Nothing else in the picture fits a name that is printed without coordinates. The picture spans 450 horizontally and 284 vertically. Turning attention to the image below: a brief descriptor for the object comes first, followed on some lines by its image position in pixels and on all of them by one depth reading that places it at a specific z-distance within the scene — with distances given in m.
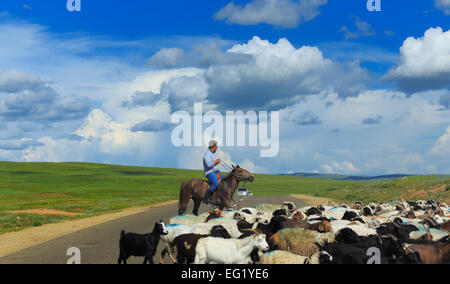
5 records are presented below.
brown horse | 17.64
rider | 17.30
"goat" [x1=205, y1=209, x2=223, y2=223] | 13.96
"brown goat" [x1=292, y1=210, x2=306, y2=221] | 14.43
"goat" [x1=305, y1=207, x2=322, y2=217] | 16.47
